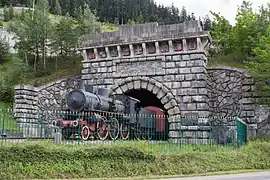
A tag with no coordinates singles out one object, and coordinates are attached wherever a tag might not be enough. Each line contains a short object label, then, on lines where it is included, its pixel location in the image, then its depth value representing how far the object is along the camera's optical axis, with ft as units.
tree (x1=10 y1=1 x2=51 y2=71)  95.81
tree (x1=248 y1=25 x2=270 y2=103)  62.13
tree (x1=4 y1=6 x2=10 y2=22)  228.43
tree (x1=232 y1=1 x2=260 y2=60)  77.15
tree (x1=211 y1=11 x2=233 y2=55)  86.84
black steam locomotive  49.90
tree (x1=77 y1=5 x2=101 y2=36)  117.70
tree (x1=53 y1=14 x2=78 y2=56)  94.22
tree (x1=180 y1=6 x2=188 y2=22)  292.90
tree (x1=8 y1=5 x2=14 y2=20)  232.82
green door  50.01
